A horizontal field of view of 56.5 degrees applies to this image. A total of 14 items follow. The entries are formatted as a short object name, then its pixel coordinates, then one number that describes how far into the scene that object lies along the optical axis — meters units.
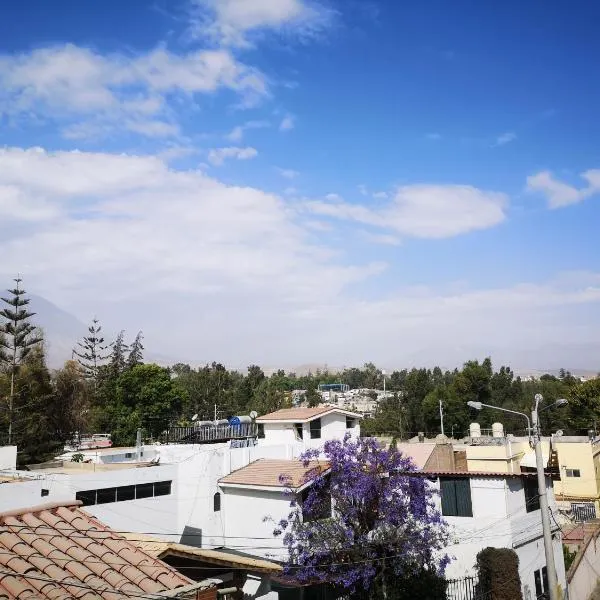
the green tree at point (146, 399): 52.61
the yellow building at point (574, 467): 30.55
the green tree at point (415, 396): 63.16
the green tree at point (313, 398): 82.51
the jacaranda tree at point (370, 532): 15.96
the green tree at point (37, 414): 37.66
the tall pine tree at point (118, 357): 68.61
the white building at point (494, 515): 19.56
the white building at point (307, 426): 27.34
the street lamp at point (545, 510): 13.27
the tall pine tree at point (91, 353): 67.31
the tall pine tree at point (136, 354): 72.39
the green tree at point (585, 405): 51.81
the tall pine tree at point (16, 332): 39.44
